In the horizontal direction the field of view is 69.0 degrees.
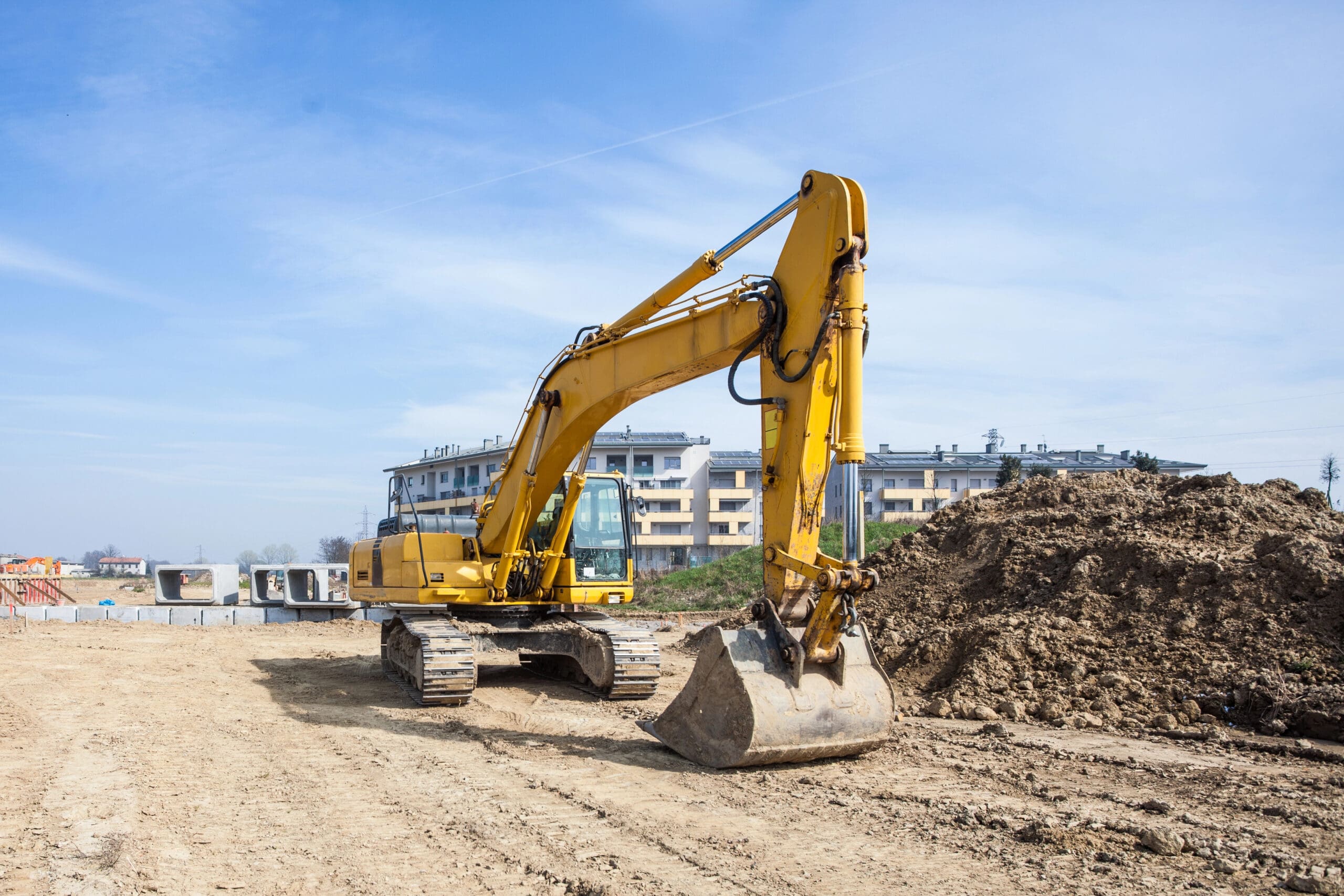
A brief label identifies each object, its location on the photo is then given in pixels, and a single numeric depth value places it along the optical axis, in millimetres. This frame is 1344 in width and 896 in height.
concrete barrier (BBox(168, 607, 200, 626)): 22000
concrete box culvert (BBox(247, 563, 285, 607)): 23656
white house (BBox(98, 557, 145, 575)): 129375
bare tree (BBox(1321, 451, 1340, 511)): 56609
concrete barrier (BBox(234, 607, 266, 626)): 22459
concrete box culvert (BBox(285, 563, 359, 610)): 23219
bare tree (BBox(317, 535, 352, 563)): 73250
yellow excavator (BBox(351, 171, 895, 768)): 6820
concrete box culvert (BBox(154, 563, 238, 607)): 23641
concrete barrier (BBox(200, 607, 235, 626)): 22203
